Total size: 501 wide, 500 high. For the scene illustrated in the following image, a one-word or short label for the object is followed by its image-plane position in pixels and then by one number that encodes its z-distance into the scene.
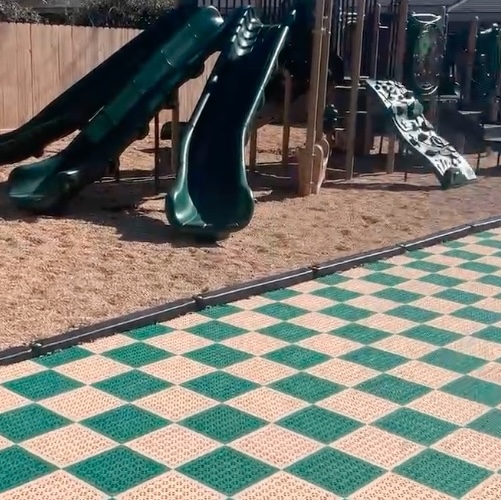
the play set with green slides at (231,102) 7.99
